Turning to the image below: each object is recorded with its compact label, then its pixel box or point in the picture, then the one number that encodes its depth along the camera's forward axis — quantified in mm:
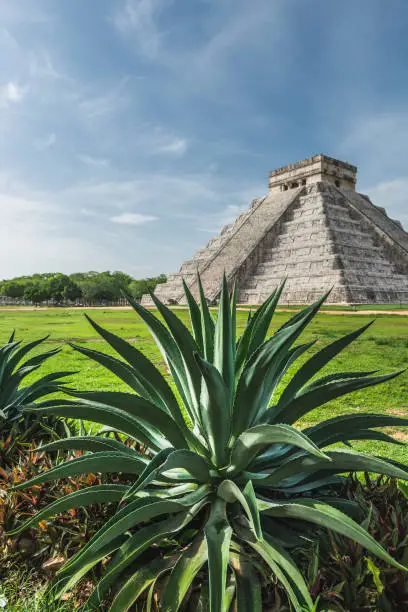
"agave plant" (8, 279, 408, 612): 1512
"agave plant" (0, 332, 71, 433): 3076
